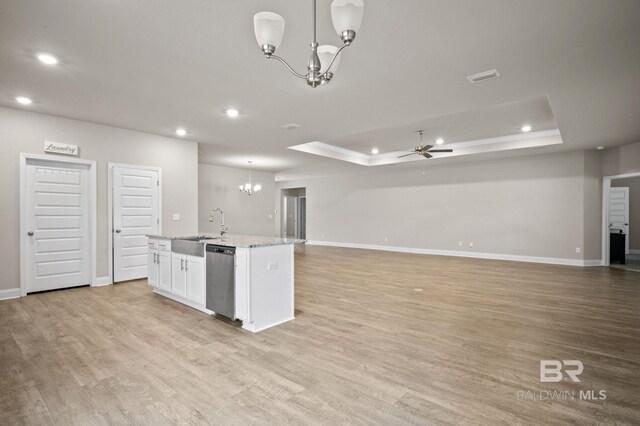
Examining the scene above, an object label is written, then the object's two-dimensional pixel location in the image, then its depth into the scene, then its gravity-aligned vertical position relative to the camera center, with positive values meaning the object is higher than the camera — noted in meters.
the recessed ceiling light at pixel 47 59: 3.04 +1.49
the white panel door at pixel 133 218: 5.45 -0.14
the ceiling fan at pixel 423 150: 6.36 +1.25
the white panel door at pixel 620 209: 9.20 +0.06
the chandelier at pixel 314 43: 1.70 +1.05
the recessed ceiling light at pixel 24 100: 4.15 +1.47
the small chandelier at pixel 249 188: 9.56 +0.69
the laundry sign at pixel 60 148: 4.78 +0.96
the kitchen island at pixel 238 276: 3.25 -0.75
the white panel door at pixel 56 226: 4.71 -0.25
